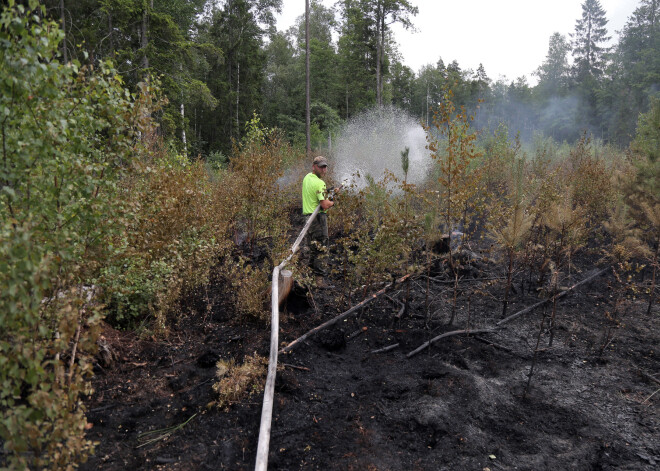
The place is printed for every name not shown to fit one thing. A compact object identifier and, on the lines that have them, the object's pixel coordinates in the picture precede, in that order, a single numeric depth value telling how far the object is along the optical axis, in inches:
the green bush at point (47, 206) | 62.6
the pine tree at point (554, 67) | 2069.4
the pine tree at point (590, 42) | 1889.8
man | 255.4
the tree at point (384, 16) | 974.0
